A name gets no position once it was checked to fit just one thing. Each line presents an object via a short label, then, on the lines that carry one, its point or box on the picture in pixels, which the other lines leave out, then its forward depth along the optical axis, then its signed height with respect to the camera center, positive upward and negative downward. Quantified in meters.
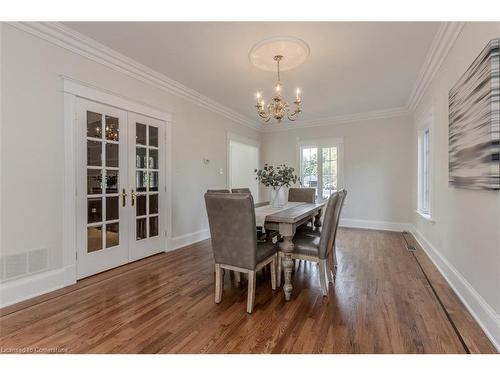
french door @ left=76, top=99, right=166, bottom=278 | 2.80 -0.02
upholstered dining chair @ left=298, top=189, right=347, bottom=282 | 2.59 -0.56
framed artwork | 1.62 +0.48
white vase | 3.12 -0.13
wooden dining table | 2.30 -0.42
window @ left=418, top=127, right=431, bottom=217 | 4.26 +0.27
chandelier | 2.85 +0.97
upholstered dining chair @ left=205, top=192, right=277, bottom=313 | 2.01 -0.44
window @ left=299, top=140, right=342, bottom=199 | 5.89 +0.50
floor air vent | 3.91 -0.98
